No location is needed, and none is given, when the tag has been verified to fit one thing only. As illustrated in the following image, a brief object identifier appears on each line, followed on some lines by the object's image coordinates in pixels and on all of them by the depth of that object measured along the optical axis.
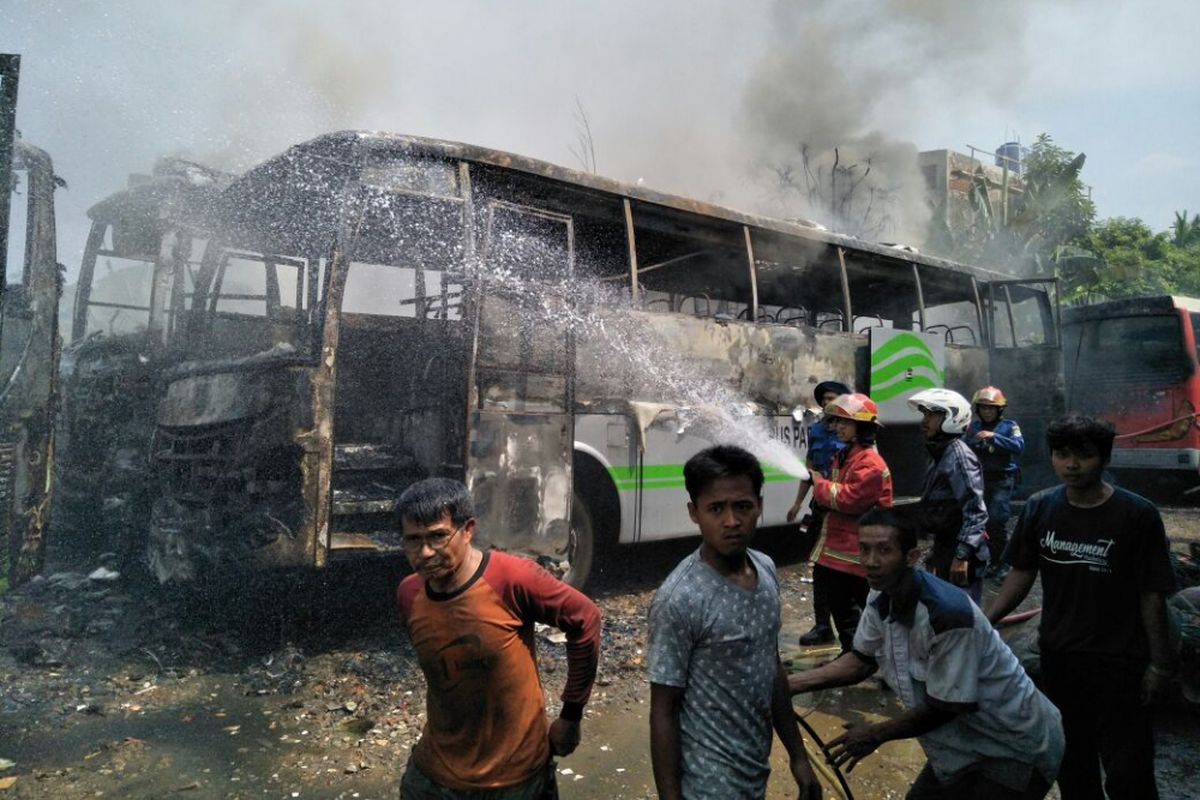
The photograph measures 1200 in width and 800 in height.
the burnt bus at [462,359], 4.42
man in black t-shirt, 2.46
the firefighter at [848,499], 4.11
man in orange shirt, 2.01
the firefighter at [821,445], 5.21
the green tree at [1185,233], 29.58
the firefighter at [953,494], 4.04
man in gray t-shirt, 1.84
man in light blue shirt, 2.07
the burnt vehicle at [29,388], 5.15
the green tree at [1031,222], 21.50
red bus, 11.39
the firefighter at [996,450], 5.66
